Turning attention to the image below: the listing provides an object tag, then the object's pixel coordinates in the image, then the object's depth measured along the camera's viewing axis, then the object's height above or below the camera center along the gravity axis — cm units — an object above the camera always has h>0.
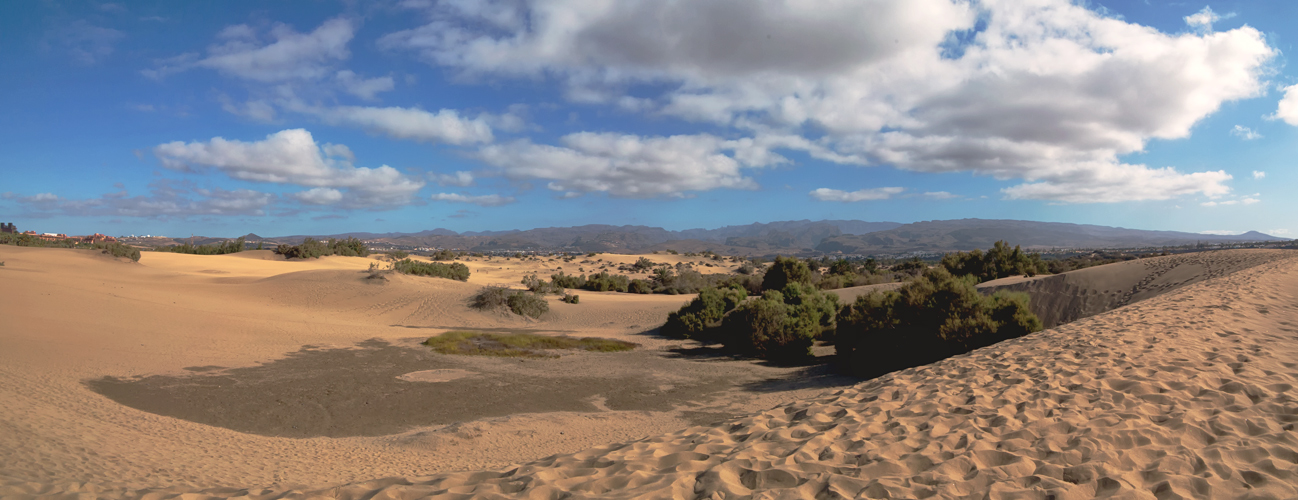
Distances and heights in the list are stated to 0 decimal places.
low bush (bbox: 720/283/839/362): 1471 -234
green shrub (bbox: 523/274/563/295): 2527 -193
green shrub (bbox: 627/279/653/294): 3169 -250
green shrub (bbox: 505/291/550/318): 2209 -239
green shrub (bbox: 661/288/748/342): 1827 -235
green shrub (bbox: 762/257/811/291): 2739 -160
